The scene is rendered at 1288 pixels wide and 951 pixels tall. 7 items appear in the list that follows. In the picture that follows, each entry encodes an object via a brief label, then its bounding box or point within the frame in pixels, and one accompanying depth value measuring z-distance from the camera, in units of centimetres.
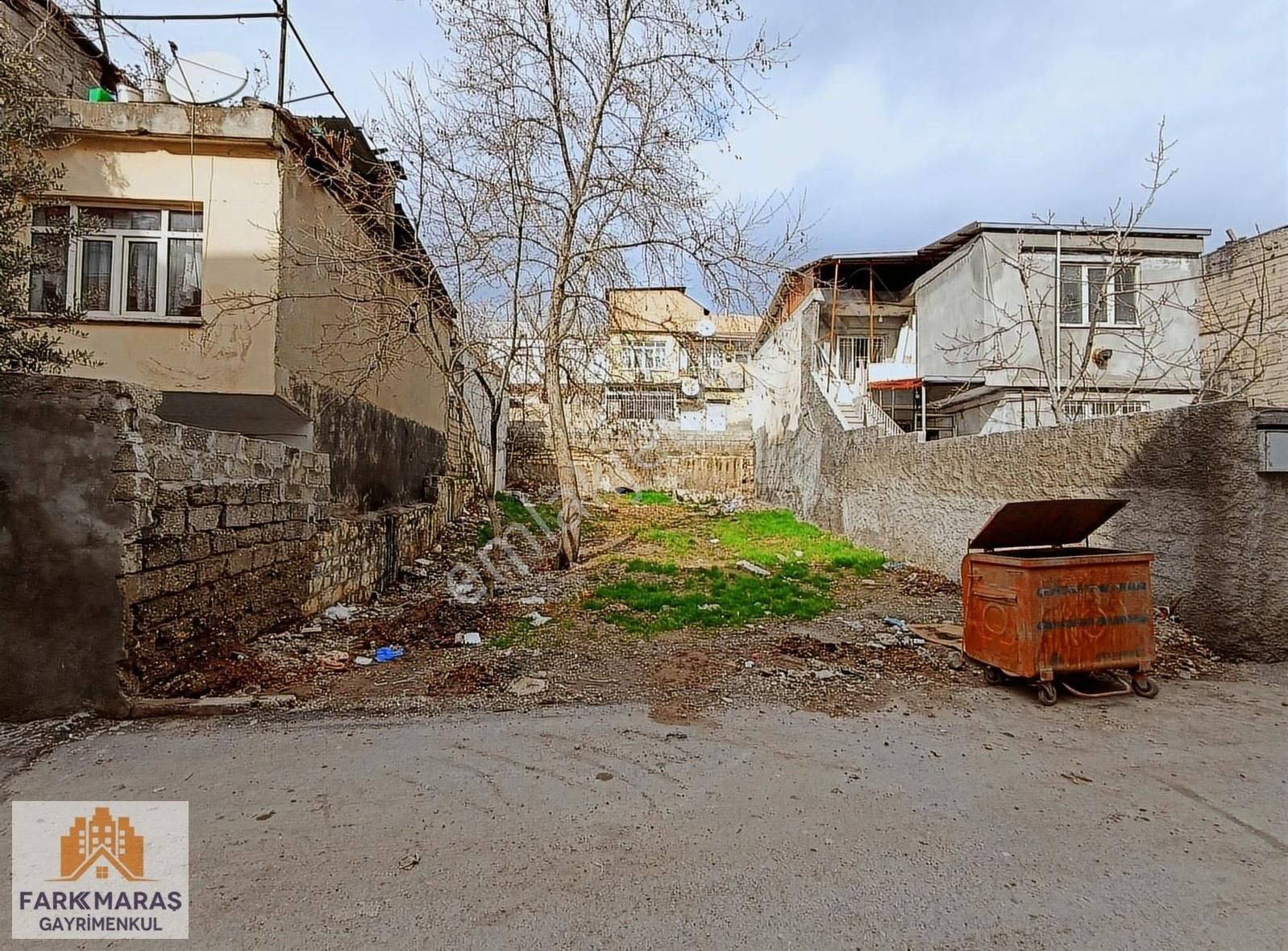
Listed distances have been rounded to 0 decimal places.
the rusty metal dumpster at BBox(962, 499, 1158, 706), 442
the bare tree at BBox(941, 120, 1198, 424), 1509
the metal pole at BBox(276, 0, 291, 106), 799
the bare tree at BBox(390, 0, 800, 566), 891
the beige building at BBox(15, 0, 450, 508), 718
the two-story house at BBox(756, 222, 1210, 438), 1507
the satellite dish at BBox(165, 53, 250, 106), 753
